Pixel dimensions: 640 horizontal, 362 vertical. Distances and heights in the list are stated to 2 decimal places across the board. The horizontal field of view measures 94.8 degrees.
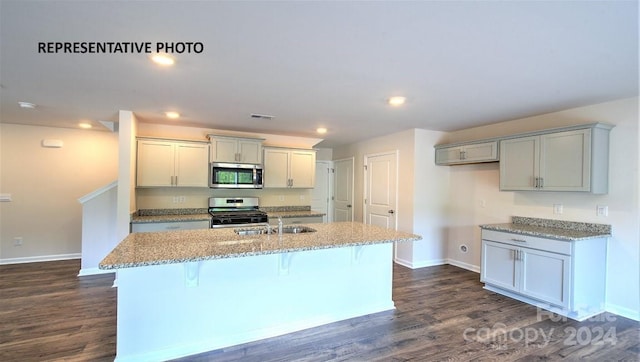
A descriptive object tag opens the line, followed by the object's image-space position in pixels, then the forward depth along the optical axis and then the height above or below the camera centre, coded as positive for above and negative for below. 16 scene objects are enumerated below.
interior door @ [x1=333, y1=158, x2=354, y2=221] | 6.48 -0.22
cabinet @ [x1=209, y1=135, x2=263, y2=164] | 4.66 +0.47
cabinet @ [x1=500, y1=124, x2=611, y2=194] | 3.13 +0.28
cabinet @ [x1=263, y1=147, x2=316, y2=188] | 5.16 +0.21
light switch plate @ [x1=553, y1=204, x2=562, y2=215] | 3.62 -0.29
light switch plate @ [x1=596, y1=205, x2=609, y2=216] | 3.24 -0.27
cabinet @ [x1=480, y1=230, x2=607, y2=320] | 3.05 -0.97
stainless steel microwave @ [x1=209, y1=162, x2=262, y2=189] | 4.68 +0.04
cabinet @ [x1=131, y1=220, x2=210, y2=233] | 3.95 -0.69
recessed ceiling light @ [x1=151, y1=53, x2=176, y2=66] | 2.14 +0.88
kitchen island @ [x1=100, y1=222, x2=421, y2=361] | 2.24 -0.96
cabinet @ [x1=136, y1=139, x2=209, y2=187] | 4.27 +0.20
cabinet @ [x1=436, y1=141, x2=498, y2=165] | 4.10 +0.45
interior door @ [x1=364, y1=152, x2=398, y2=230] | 5.21 -0.15
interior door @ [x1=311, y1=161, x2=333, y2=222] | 7.12 -0.22
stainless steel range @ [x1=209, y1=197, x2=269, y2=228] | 4.45 -0.57
